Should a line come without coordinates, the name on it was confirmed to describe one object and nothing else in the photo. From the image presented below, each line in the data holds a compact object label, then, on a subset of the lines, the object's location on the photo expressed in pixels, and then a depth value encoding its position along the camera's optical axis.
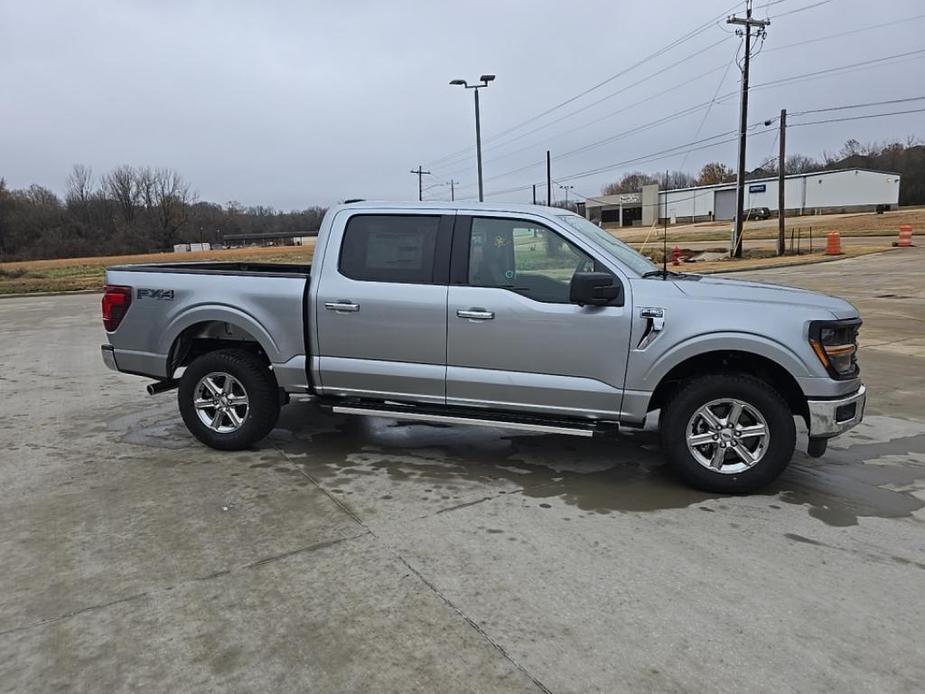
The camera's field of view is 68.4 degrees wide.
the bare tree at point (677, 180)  119.06
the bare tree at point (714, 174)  112.79
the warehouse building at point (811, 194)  78.12
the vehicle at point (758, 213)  74.04
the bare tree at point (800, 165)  110.31
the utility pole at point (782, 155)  34.56
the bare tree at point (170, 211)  115.06
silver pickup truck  4.54
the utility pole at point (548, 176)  62.38
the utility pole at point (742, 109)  31.40
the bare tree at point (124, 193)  117.00
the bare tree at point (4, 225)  96.94
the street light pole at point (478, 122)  28.39
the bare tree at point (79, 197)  111.38
